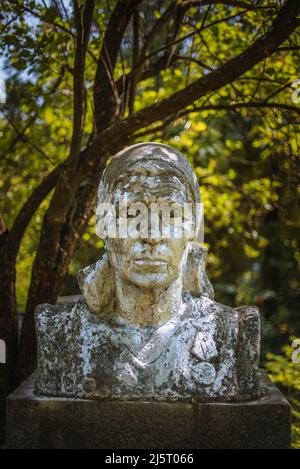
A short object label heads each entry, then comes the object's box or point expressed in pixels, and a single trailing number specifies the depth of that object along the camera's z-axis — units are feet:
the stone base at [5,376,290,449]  8.90
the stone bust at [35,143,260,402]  9.18
